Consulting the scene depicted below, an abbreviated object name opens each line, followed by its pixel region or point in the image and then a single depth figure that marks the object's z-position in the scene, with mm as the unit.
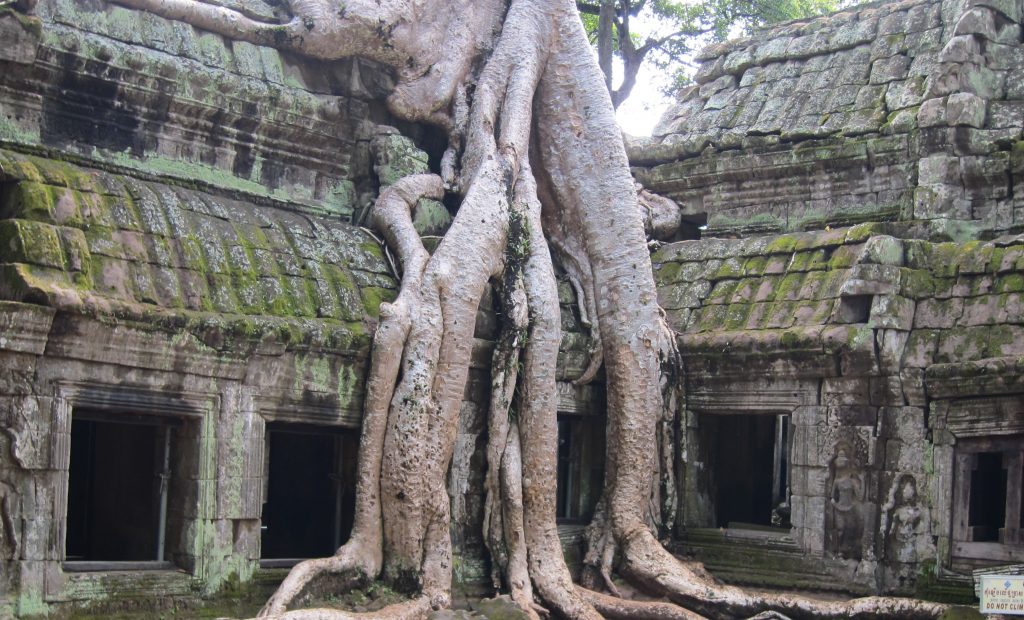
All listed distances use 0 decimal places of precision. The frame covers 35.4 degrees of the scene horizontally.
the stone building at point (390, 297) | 9000
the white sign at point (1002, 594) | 9148
